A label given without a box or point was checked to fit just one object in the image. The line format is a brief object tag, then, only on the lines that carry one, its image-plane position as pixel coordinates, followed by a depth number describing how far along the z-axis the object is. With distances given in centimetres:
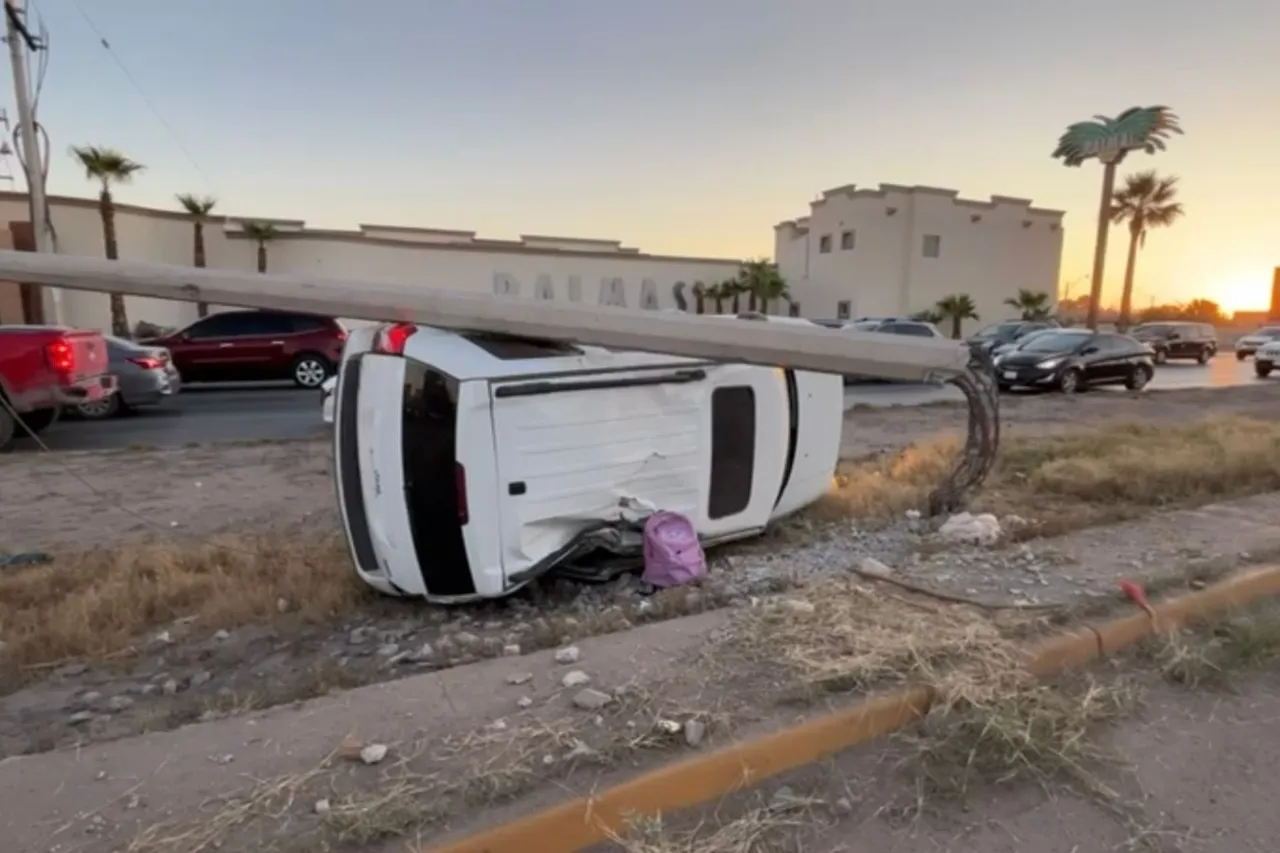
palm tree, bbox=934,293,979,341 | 4438
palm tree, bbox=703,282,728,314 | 4106
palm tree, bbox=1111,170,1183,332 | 5181
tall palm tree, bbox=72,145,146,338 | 2630
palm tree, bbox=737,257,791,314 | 4203
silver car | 1306
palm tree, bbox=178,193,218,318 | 2952
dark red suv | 1772
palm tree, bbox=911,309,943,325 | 4422
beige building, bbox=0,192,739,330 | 2812
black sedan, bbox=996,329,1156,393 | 1970
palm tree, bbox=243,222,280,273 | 3005
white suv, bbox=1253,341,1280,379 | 2823
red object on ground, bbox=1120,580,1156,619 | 411
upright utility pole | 1792
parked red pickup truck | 1001
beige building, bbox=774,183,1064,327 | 4459
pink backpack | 496
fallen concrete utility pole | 454
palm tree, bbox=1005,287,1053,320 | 4588
